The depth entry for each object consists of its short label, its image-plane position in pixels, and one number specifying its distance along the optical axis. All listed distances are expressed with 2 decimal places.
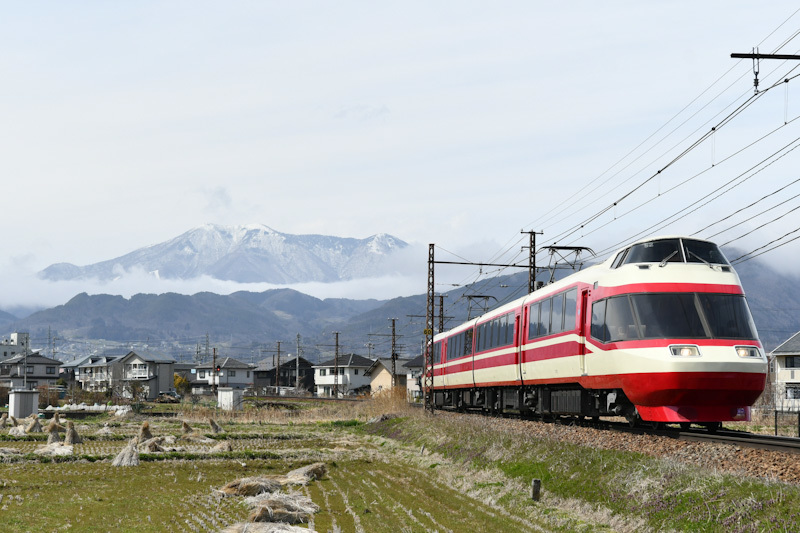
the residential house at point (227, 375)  163.50
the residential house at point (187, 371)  178.15
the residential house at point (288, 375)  180.50
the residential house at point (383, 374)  134.50
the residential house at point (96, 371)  149.10
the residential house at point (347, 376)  154.50
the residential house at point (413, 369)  127.19
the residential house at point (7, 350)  192.75
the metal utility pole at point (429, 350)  49.17
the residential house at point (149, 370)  145.99
